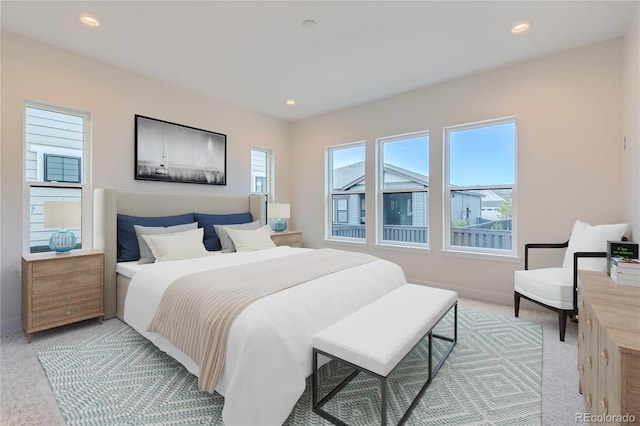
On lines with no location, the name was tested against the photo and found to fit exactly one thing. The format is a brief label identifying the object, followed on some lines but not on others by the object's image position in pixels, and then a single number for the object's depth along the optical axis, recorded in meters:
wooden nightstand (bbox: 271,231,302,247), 4.61
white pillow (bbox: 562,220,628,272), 2.54
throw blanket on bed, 1.54
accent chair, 2.46
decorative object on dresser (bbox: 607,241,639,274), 1.97
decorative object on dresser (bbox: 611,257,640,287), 1.62
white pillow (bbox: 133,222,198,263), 3.01
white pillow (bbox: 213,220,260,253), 3.66
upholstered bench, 1.40
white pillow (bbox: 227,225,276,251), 3.59
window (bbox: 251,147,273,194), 5.01
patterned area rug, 1.59
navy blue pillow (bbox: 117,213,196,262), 3.06
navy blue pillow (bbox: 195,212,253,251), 3.69
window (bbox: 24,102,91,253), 2.86
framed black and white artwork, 3.56
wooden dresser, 0.87
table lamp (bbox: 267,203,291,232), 4.72
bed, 1.41
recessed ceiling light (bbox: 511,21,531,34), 2.58
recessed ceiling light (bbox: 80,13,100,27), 2.46
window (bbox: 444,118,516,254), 3.50
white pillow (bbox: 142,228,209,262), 2.93
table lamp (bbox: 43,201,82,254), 2.60
